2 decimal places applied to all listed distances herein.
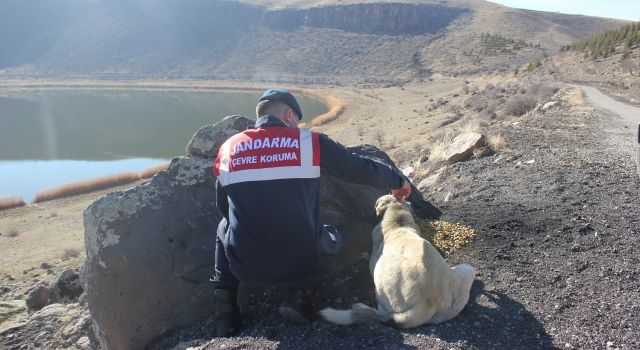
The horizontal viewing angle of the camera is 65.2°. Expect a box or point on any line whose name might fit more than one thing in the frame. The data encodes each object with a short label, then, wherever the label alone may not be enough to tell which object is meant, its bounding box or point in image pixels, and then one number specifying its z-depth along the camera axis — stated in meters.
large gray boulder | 4.67
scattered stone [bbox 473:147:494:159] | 9.10
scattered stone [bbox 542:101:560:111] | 14.36
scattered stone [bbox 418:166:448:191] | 8.58
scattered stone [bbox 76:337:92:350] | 5.93
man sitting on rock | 3.53
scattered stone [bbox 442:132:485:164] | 9.26
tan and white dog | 3.49
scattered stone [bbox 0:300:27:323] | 8.34
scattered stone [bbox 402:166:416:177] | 10.18
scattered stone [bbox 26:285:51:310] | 8.24
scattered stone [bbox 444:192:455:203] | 7.05
